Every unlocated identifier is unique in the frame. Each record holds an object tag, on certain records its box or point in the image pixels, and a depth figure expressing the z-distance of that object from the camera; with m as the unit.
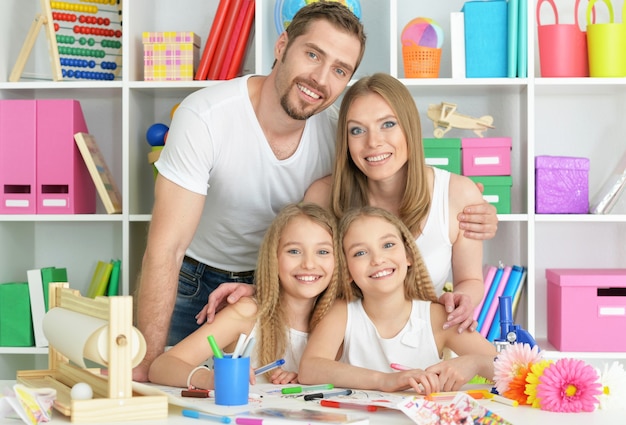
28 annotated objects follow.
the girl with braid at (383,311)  1.76
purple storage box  2.78
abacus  2.91
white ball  1.24
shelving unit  2.89
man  2.03
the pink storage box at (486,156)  2.79
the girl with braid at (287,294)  1.80
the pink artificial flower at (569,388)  1.30
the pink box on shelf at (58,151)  2.88
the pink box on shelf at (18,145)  2.88
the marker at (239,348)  1.37
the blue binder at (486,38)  2.77
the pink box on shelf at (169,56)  2.89
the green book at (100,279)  2.93
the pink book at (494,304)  2.79
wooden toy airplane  2.84
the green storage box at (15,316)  2.90
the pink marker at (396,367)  1.60
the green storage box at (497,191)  2.79
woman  2.03
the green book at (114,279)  2.92
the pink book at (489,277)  2.81
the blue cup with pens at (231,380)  1.33
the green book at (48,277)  2.90
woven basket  2.79
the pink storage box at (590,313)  2.72
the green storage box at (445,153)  2.78
